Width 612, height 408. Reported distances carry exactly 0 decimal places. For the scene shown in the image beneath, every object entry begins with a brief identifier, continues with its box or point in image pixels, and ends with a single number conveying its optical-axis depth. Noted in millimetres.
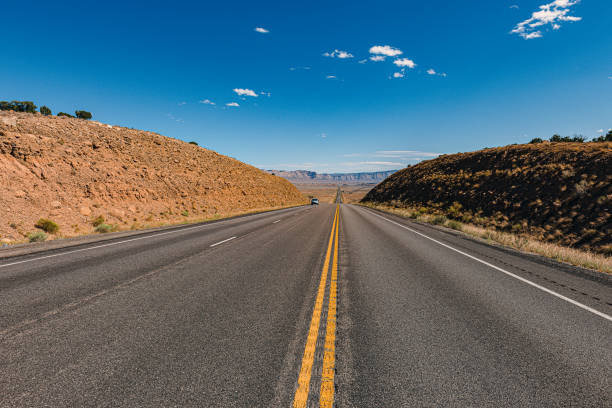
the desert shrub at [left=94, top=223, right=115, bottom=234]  14325
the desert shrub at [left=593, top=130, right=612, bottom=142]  27531
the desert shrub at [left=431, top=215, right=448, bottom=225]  19805
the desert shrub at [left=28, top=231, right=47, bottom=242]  10683
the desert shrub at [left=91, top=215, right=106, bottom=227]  16344
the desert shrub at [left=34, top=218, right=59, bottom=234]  13281
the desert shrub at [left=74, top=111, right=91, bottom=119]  38875
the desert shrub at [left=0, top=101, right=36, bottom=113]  36250
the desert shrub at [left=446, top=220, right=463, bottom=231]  16756
